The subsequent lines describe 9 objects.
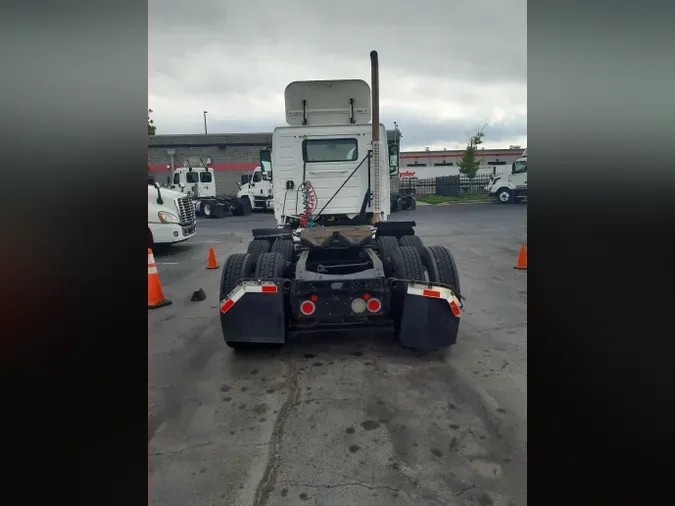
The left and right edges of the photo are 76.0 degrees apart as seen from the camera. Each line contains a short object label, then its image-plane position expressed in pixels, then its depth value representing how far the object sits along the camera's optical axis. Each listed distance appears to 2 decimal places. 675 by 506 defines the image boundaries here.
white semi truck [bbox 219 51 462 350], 4.16
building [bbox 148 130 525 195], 27.70
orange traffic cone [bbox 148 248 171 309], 6.32
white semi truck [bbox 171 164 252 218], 21.62
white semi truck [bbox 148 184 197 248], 11.23
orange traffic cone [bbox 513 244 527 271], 8.34
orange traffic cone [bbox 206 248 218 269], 9.22
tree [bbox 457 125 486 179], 34.81
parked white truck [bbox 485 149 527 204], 24.03
